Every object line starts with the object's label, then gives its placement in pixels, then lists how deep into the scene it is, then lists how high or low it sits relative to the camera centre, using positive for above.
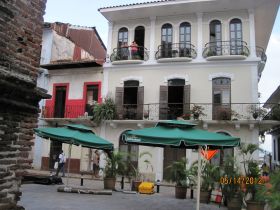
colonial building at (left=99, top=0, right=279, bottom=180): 20.36 +5.80
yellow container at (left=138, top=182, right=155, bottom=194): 13.90 -0.78
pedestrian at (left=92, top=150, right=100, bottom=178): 21.54 +0.14
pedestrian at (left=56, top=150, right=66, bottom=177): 19.66 +0.16
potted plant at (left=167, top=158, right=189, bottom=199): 13.23 -0.31
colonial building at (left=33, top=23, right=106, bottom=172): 23.62 +4.76
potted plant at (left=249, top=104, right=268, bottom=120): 19.38 +3.08
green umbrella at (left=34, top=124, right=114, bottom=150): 12.22 +0.94
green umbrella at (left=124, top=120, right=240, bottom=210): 8.88 +0.76
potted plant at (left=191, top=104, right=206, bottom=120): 20.23 +3.12
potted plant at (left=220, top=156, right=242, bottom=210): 10.65 -0.47
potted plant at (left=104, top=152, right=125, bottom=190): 14.81 -0.11
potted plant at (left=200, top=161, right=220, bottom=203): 12.00 -0.37
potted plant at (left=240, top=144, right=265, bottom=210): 10.09 -0.42
